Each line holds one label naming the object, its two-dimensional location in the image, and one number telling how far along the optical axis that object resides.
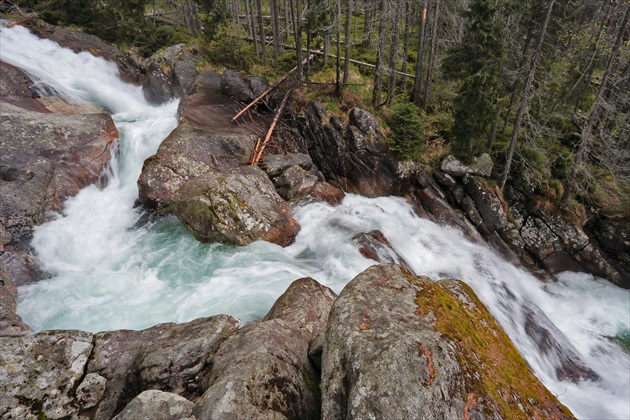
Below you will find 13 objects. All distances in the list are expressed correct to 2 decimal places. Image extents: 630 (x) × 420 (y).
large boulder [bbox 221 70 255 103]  18.00
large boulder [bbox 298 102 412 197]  16.02
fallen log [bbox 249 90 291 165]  14.35
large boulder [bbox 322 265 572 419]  3.10
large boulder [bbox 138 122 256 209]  11.71
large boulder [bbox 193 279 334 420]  3.62
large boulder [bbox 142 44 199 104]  18.95
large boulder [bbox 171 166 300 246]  10.08
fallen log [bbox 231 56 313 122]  16.58
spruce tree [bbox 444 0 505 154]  13.66
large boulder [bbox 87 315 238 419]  4.74
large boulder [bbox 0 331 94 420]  4.67
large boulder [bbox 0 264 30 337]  6.77
